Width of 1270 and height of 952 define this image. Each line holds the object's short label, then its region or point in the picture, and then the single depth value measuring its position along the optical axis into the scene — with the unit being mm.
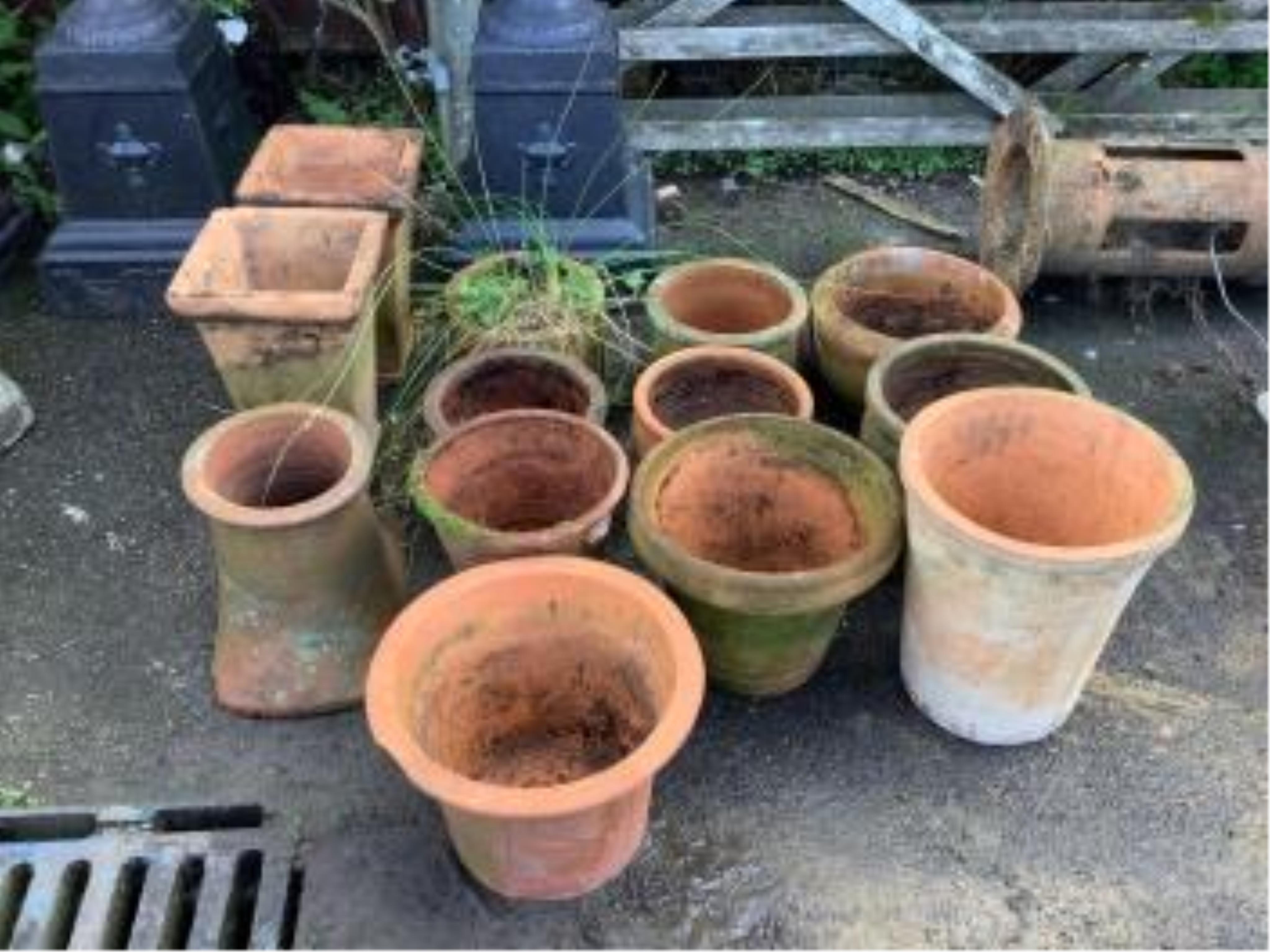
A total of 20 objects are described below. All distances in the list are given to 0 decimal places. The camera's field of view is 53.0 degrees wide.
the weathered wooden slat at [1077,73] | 3912
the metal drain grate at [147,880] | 2125
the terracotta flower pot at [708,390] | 2668
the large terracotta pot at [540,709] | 1944
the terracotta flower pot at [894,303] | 2898
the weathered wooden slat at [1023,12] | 3762
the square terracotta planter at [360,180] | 3021
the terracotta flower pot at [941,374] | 2566
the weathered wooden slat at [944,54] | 3717
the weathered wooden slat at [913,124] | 3885
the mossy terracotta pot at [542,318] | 2836
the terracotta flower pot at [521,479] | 2375
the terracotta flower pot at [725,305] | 2832
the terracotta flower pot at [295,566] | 2367
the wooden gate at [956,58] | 3766
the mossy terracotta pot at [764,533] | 2223
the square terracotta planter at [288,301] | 2602
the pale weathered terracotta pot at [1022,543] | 2139
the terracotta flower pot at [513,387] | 2695
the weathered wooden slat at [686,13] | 3762
